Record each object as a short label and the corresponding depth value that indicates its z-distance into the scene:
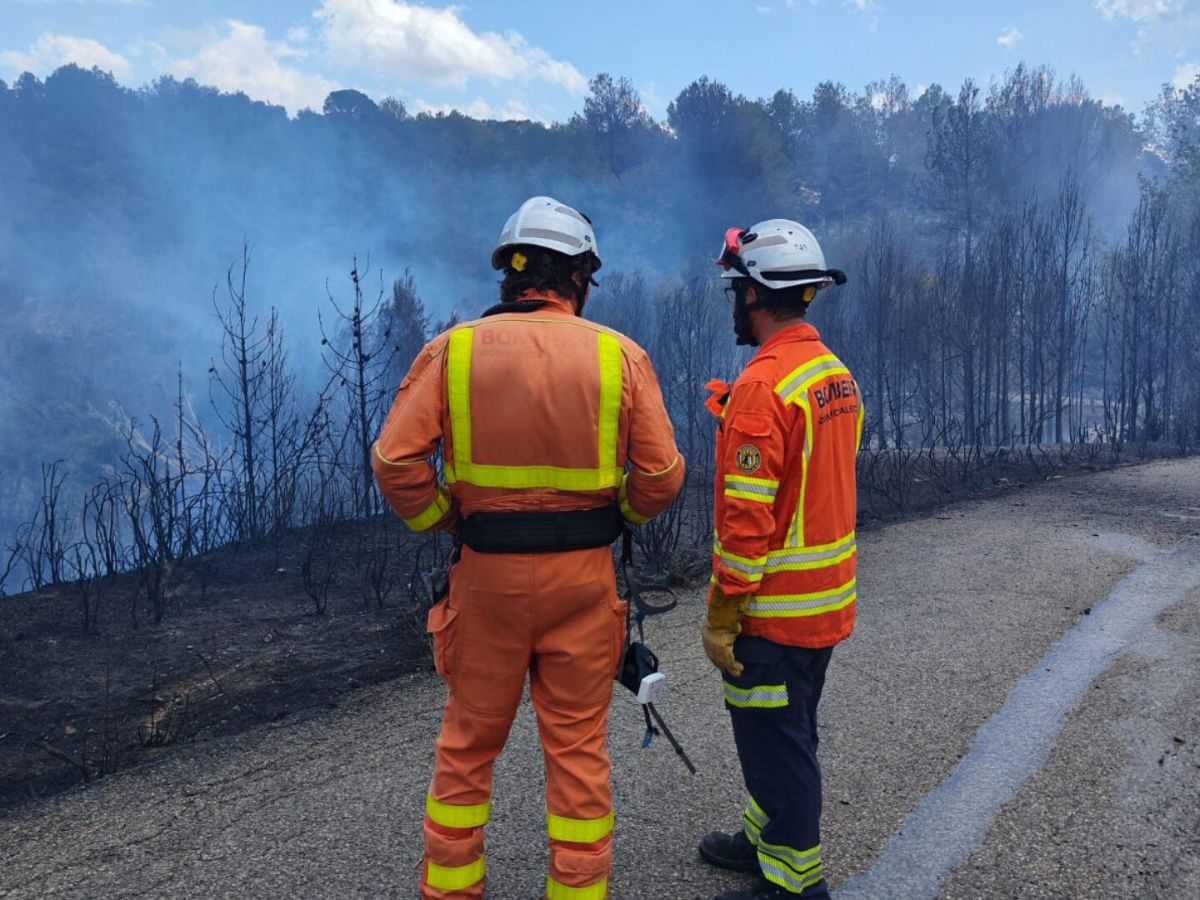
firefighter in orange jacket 2.38
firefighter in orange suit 2.33
